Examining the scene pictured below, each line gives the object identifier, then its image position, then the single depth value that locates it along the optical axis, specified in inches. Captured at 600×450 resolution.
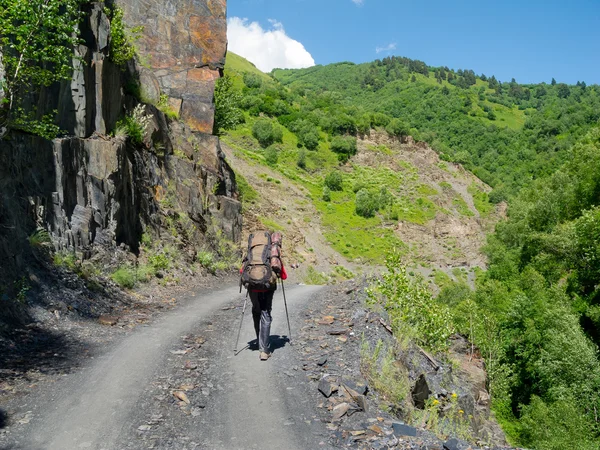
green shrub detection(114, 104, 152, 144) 608.8
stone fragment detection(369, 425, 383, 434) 188.7
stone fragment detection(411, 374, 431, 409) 278.5
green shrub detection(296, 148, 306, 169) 2694.4
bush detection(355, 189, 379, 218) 2472.9
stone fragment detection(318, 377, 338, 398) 223.1
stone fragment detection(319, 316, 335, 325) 380.5
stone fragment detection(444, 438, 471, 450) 177.2
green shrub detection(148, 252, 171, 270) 560.4
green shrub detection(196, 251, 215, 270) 699.5
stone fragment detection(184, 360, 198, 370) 257.2
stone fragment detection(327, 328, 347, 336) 338.6
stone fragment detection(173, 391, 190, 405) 212.1
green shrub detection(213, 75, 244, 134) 1257.4
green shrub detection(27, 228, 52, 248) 367.6
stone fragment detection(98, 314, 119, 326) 345.7
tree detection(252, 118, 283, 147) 2699.3
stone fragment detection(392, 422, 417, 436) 187.3
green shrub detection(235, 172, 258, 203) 1603.5
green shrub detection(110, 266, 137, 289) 458.0
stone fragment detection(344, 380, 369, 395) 224.7
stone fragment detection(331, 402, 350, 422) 202.5
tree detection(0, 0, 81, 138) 306.8
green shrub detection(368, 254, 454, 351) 384.8
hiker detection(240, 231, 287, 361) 277.6
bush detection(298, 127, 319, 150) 2928.2
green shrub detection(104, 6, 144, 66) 604.1
